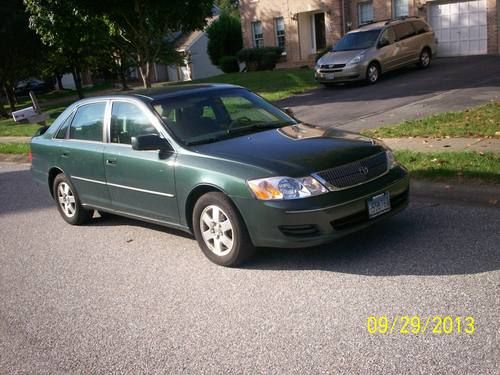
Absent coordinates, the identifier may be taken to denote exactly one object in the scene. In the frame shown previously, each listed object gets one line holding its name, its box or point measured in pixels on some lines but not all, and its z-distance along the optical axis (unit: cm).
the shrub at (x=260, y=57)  3206
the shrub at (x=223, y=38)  4031
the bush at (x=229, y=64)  3638
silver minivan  1972
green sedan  529
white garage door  2380
